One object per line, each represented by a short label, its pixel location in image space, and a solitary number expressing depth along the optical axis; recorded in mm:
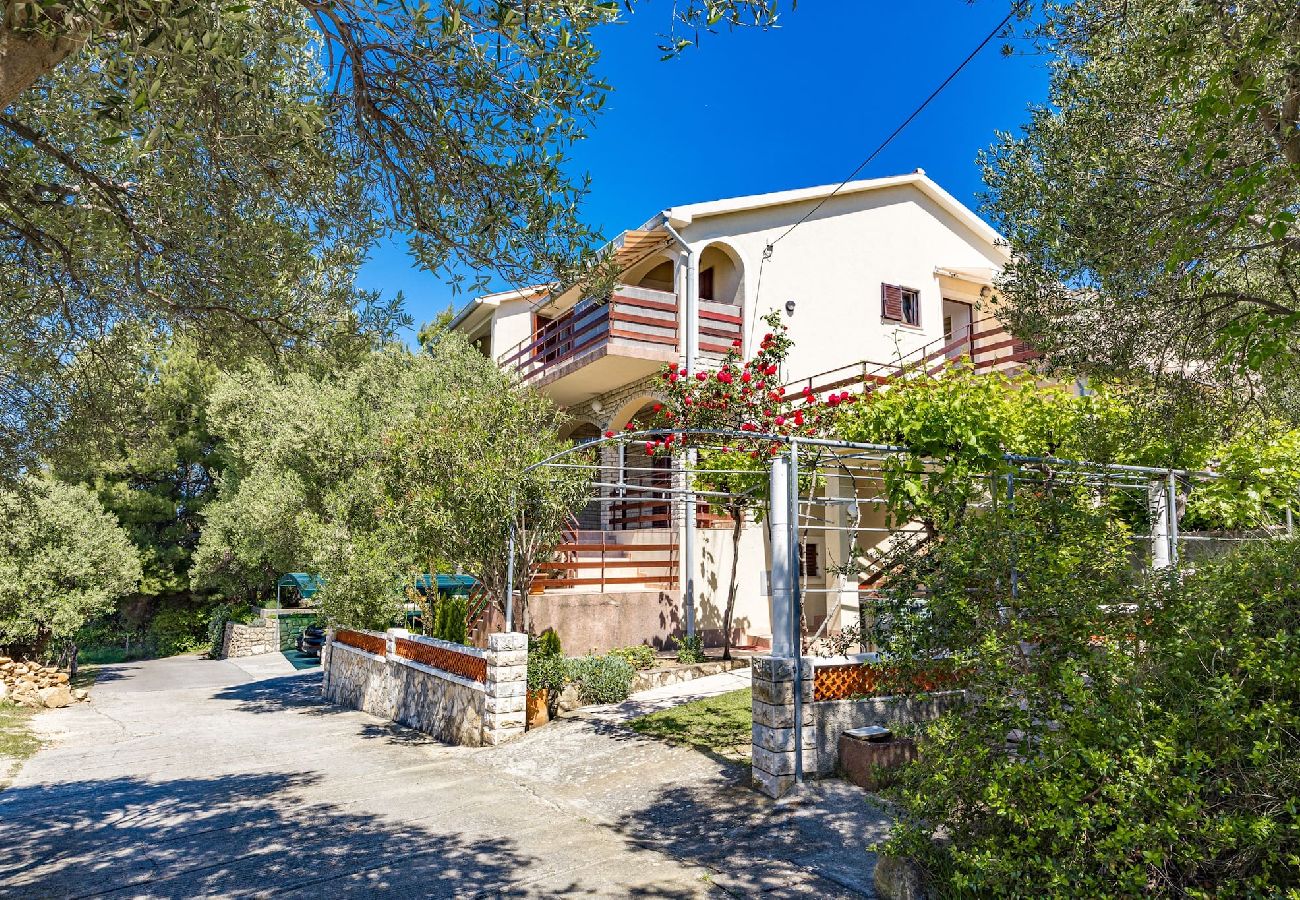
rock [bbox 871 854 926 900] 5258
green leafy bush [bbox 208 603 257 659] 29422
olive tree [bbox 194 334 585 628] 12062
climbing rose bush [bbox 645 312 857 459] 12961
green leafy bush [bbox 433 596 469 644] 13633
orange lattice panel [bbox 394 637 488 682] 11359
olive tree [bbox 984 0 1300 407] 6535
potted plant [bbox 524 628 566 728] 11281
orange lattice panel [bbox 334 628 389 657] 14612
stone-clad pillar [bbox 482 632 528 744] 10711
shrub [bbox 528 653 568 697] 11430
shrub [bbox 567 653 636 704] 12227
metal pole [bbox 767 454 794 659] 8188
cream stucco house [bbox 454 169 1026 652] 15672
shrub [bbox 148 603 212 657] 31750
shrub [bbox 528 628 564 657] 12205
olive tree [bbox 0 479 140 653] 18453
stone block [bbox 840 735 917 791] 7648
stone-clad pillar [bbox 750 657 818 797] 7691
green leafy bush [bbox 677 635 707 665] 14391
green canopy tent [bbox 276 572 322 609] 21969
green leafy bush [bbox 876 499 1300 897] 3814
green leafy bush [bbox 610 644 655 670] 13873
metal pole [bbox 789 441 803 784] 7805
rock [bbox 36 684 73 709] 17188
